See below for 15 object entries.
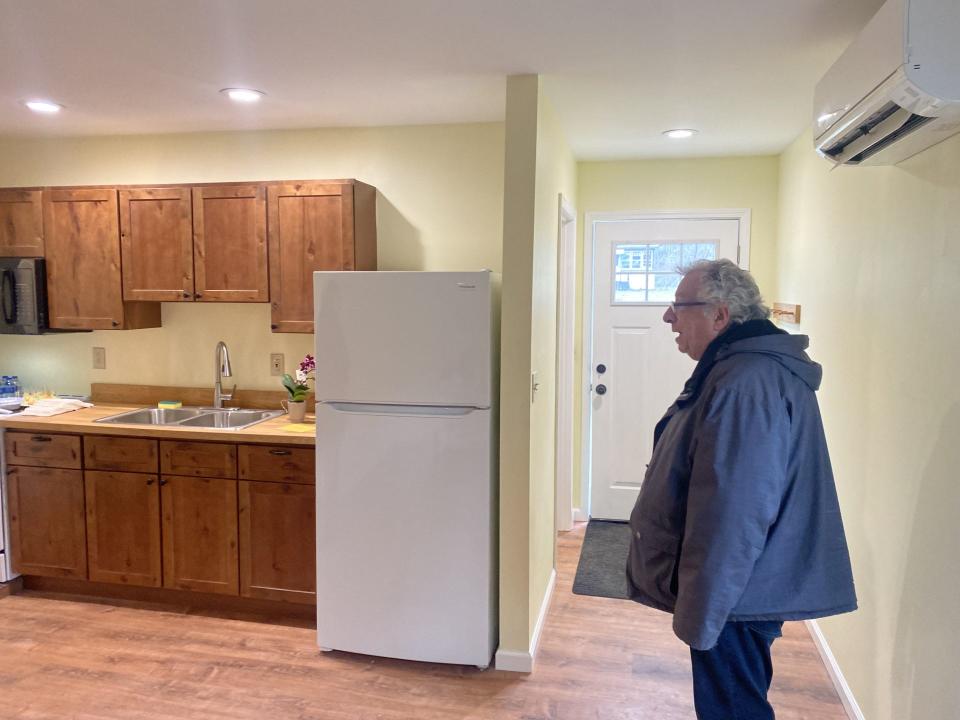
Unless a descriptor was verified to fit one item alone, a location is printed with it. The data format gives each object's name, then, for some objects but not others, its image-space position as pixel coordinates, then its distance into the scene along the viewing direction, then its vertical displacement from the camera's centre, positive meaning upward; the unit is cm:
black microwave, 368 +8
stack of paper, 359 -49
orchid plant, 347 -35
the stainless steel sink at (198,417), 368 -55
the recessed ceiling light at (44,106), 314 +90
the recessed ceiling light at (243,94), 290 +88
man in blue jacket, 171 -48
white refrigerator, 277 -60
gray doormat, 370 -140
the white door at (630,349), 441 -24
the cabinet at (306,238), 336 +34
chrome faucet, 380 -32
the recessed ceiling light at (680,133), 351 +87
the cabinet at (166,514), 321 -95
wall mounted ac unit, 151 +52
